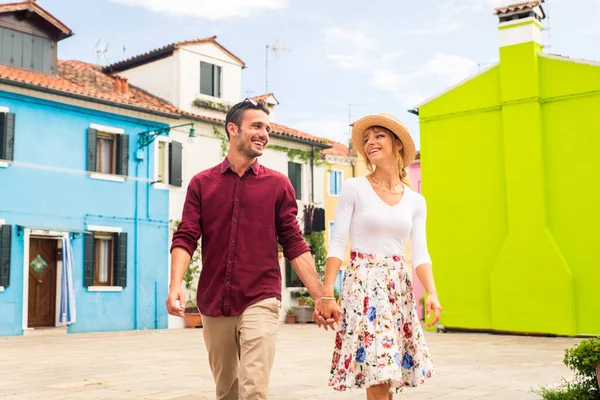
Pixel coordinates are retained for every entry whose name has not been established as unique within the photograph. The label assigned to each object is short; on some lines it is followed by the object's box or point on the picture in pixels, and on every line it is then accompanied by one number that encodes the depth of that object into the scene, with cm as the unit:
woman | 405
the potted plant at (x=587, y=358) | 570
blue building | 1861
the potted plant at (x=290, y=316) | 2512
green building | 1722
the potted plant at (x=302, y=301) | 2548
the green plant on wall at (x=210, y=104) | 2414
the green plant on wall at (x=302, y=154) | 2612
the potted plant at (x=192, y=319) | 2198
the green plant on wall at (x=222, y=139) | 2417
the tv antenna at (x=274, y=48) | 2943
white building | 2239
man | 397
